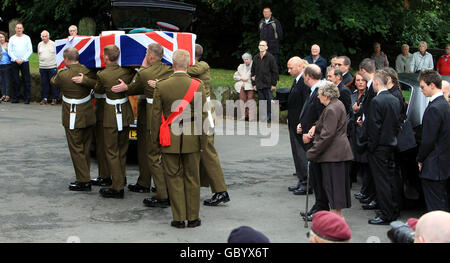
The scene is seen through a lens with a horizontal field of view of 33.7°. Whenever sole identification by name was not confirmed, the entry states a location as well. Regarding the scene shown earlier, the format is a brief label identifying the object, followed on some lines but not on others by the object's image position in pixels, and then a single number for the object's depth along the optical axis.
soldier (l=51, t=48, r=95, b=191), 10.09
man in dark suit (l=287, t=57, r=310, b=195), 10.10
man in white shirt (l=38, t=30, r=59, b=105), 18.97
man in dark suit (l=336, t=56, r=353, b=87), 11.09
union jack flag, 10.23
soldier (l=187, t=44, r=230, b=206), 9.47
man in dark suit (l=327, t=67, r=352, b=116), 10.06
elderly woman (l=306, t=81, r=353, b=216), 8.26
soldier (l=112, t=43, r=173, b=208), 9.38
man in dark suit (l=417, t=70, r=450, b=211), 7.97
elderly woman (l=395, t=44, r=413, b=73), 21.72
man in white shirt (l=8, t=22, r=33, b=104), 19.05
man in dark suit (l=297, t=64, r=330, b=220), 8.62
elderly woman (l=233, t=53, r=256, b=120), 17.47
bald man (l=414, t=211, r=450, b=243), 4.11
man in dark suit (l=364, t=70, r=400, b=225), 8.57
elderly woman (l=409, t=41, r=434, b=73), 20.97
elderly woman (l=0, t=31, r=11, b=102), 18.91
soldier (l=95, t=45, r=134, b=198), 9.73
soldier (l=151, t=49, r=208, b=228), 8.29
